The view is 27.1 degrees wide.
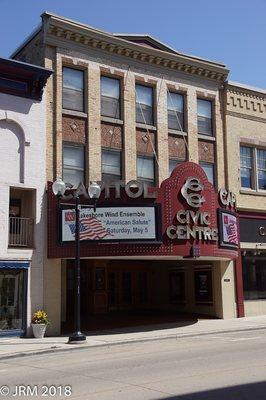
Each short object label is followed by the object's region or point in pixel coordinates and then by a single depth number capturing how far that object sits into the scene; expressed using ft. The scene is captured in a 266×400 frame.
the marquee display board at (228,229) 77.82
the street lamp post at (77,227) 62.13
